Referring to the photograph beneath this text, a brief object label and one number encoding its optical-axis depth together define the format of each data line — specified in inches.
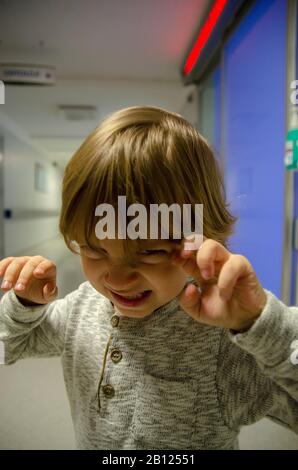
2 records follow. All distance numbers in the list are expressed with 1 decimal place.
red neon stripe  38.6
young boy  12.0
